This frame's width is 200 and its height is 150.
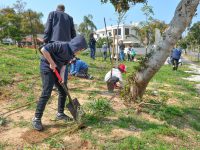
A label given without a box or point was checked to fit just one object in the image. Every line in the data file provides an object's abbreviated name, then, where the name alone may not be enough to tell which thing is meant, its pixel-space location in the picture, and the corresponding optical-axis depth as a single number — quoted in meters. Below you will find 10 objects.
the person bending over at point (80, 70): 5.05
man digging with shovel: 2.41
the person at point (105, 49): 11.69
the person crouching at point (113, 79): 3.94
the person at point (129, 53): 13.54
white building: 36.03
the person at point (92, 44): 9.65
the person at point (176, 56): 9.85
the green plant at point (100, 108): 2.99
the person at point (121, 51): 12.65
